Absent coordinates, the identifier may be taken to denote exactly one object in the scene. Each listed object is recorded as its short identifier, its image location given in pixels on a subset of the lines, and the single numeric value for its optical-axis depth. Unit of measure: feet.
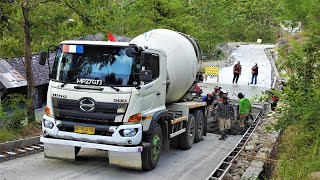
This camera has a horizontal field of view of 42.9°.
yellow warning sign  87.35
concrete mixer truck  28.76
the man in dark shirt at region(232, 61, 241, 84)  84.28
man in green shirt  48.85
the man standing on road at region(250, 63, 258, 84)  83.68
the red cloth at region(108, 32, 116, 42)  34.45
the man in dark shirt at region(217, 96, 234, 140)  45.88
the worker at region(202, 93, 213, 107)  54.66
